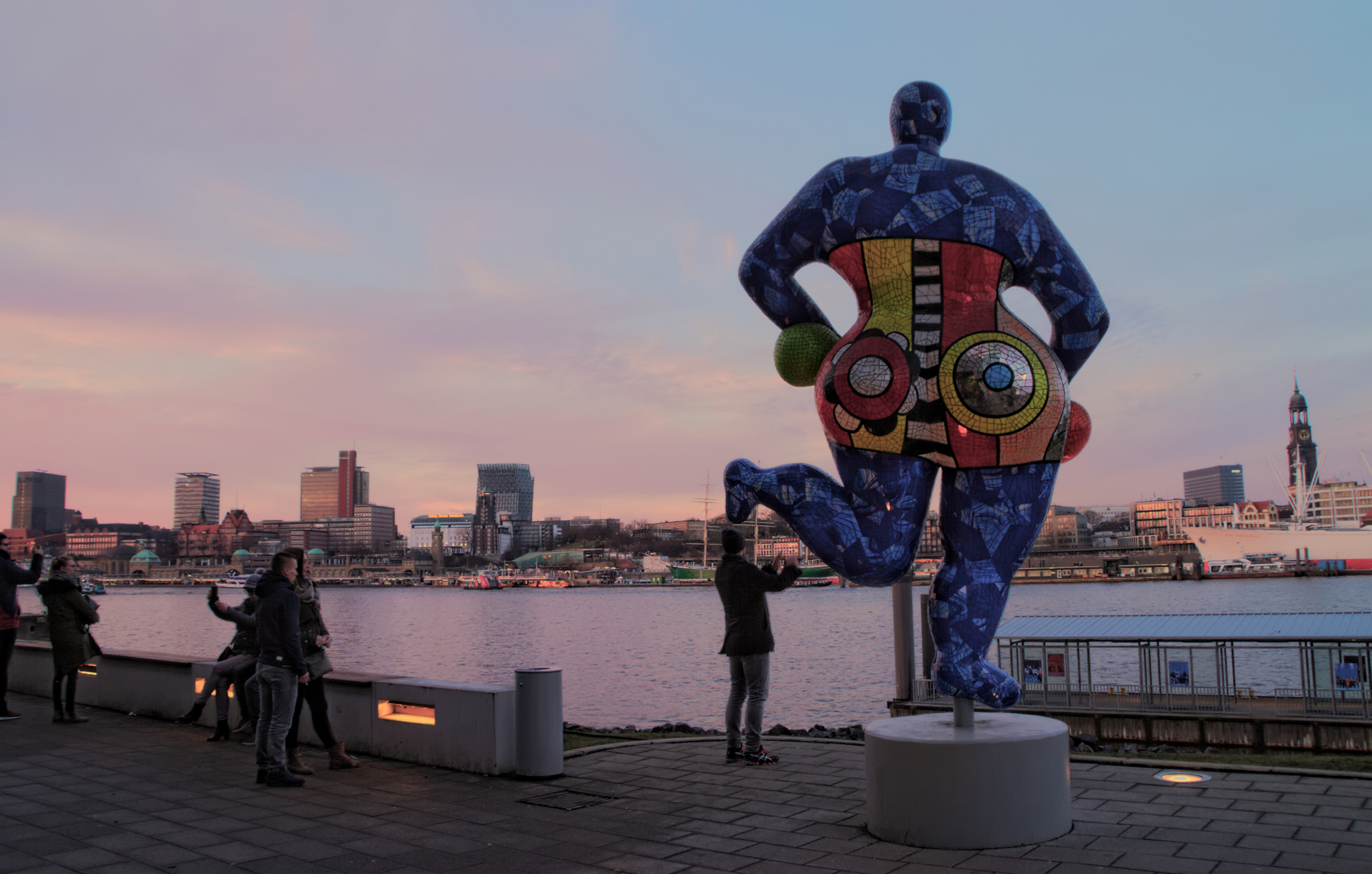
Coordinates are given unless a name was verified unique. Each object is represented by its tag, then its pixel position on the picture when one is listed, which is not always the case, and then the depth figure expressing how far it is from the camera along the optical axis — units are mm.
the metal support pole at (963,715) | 6031
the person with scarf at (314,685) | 8023
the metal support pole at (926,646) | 12375
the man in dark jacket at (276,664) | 7387
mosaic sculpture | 5969
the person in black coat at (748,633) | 7984
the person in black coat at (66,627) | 10461
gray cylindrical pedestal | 5504
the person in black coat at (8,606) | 10375
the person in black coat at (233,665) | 8664
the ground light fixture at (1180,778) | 7071
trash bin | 7555
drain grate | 6694
